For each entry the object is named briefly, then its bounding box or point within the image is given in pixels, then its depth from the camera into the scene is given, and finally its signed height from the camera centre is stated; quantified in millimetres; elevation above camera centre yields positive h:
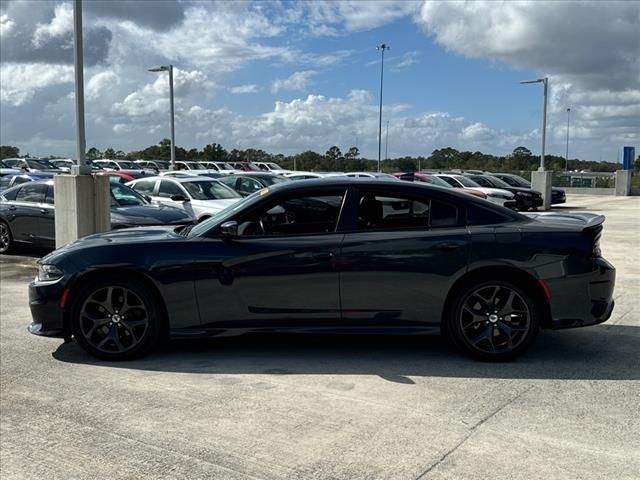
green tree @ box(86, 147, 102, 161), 69000 +2701
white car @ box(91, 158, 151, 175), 42628 +927
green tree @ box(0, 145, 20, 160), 70162 +2870
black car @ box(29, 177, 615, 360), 5305 -791
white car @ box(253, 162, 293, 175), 43628 +928
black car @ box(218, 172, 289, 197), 18359 -78
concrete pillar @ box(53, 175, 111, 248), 9859 -441
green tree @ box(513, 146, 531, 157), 73875 +3562
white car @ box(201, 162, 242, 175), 41625 +865
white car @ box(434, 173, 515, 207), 24531 -294
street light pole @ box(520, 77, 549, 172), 30445 +3042
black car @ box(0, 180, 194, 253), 11482 -625
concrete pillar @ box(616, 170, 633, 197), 40812 +56
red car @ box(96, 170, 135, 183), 20086 +59
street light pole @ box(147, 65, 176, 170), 28453 +3715
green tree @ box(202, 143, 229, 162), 74688 +3040
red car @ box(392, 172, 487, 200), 22484 +94
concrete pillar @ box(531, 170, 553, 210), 29547 -56
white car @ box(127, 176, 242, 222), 13621 -318
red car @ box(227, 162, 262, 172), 41875 +878
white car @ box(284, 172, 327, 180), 21914 +174
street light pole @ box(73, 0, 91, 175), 10047 +1371
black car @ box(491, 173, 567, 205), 30609 -72
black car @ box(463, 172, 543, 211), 26609 -511
